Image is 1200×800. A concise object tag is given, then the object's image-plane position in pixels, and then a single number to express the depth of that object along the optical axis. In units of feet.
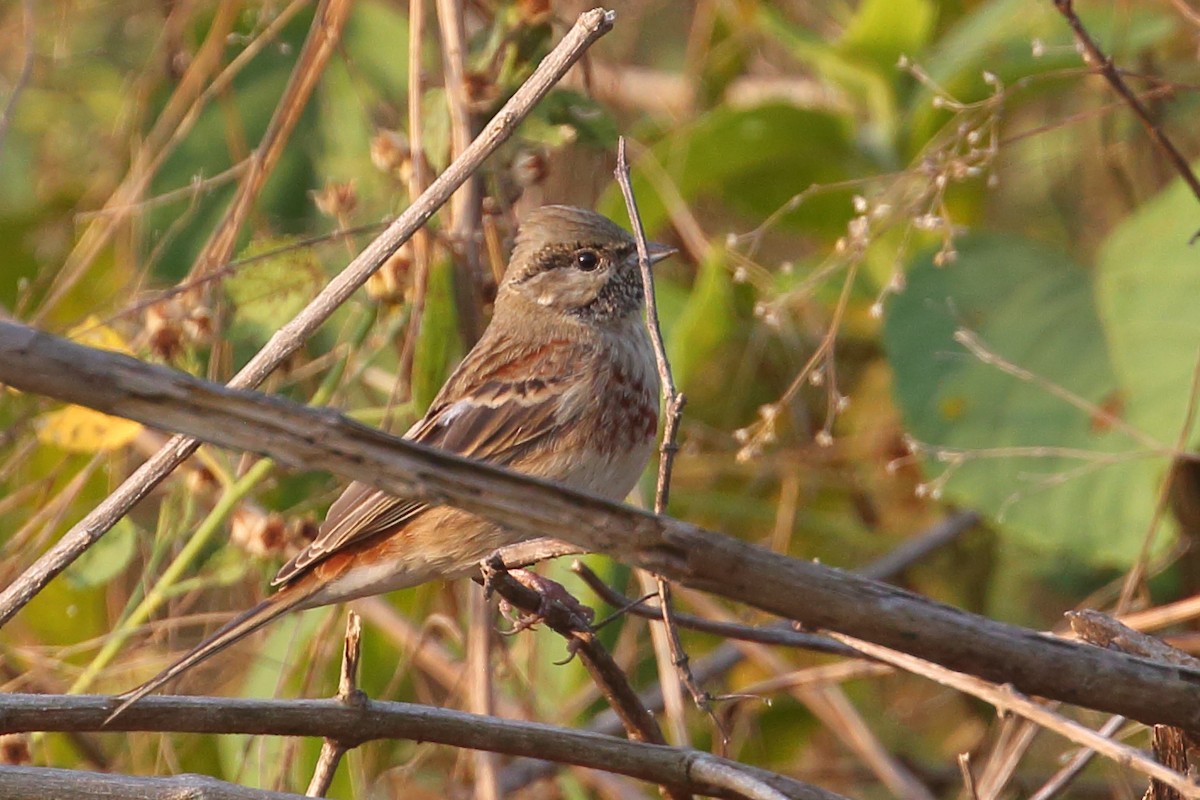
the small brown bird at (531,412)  19.45
